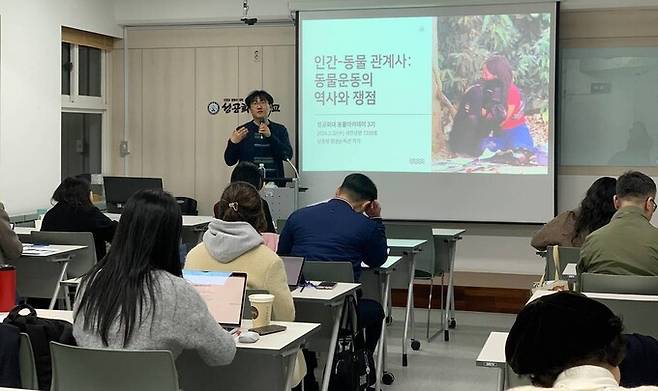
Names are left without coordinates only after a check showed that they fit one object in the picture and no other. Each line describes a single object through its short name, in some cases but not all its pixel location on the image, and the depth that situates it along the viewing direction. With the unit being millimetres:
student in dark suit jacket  4773
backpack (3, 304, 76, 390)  2889
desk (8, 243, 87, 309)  5534
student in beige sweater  3652
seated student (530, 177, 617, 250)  4828
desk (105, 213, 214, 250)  6844
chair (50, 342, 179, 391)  2596
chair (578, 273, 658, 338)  3471
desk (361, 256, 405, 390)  5020
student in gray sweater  2707
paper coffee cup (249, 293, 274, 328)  3307
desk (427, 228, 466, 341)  6566
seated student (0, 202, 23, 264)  5137
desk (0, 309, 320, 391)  3250
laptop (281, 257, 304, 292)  4250
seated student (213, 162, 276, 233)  5801
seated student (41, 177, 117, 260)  5941
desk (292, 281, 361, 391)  4000
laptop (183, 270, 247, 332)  3229
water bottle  7951
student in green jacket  4031
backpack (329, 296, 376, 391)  4375
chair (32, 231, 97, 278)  5680
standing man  8008
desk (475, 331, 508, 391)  2887
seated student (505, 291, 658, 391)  1679
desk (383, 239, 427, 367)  5746
